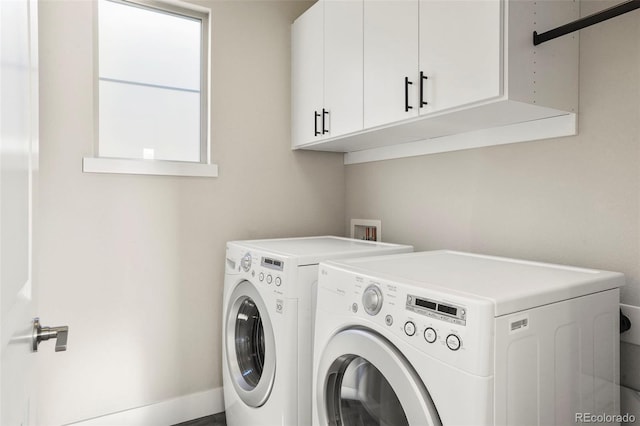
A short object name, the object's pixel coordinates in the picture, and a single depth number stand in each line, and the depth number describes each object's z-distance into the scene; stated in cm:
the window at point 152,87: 198
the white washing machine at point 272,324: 148
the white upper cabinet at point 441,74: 125
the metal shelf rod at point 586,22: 107
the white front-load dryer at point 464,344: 84
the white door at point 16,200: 48
